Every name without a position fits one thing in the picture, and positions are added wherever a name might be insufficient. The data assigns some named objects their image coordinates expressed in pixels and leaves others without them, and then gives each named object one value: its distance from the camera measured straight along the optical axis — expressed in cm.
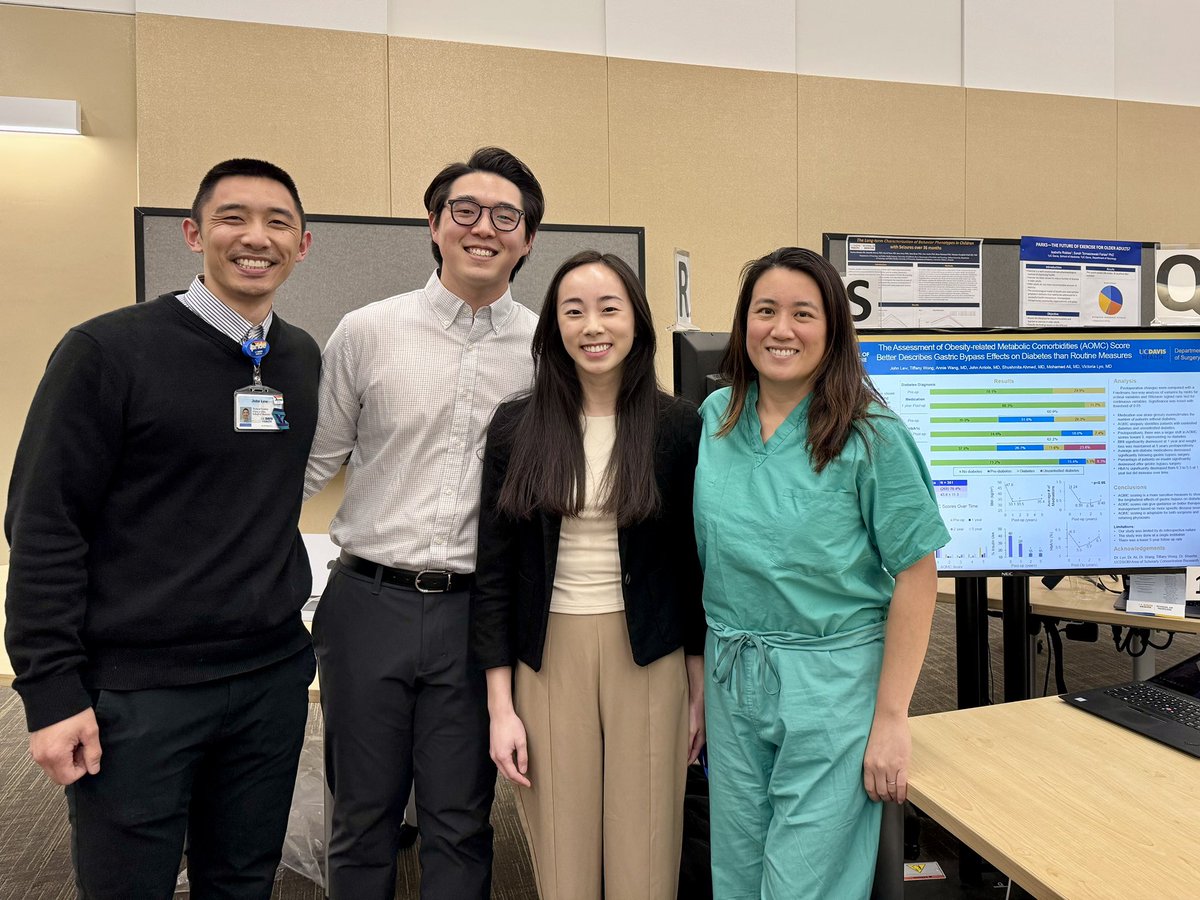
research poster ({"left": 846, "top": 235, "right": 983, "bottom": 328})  433
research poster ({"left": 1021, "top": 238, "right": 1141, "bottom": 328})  309
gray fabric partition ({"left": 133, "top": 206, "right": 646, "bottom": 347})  396
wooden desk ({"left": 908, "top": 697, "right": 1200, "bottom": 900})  94
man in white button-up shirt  154
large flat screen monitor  160
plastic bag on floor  229
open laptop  128
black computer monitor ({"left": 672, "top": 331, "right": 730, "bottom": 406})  183
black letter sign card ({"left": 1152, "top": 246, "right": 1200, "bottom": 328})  246
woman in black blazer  140
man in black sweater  123
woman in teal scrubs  120
